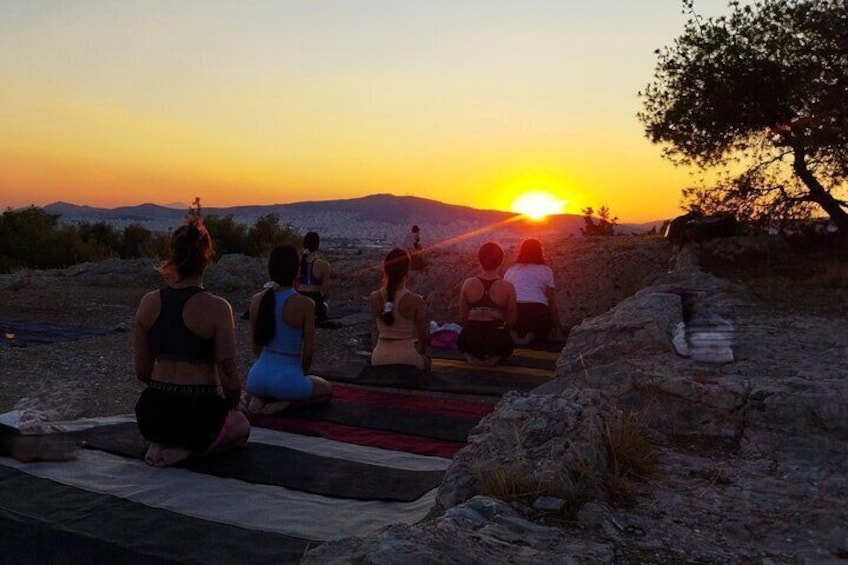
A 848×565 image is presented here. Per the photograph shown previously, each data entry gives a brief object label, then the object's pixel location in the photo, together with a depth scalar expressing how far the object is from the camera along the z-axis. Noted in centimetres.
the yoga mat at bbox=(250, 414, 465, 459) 488
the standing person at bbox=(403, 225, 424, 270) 1370
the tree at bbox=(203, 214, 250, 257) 2286
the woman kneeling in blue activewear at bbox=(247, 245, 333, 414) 550
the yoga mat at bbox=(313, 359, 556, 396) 670
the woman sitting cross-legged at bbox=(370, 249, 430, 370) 681
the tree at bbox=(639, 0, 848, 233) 932
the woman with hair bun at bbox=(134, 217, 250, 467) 424
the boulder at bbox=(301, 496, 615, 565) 218
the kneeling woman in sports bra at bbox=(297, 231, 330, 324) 977
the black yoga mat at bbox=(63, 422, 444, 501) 399
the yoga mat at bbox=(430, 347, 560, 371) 796
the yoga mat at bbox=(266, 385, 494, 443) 534
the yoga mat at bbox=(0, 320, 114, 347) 927
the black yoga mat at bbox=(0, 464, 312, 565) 312
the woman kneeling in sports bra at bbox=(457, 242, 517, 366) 777
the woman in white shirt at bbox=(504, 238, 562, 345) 905
